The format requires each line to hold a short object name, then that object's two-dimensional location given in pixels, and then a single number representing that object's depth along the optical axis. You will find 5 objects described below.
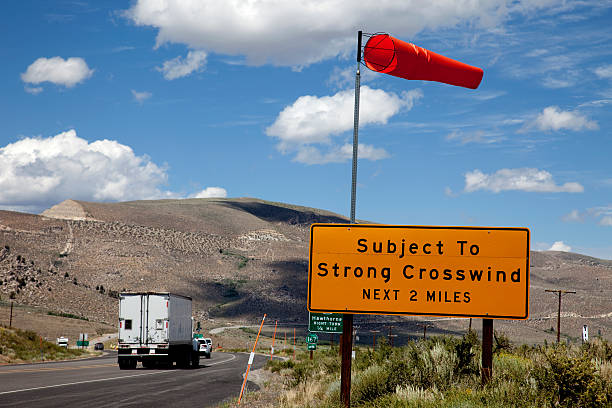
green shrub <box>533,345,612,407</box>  10.09
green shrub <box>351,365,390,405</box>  13.59
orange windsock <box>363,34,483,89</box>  14.50
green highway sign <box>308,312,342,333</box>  33.62
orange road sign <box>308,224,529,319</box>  11.24
